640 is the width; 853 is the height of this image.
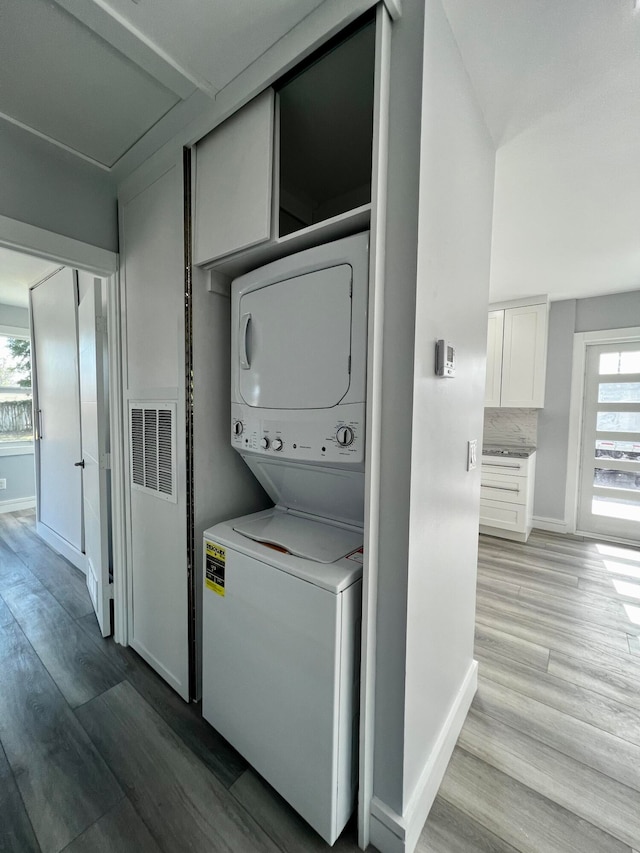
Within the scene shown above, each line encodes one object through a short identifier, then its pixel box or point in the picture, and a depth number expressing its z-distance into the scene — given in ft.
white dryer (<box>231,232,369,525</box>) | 3.42
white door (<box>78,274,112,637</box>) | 6.43
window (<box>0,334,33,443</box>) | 13.67
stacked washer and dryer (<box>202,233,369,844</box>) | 3.37
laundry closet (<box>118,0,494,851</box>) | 3.22
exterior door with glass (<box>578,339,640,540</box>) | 11.46
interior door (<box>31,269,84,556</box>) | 9.27
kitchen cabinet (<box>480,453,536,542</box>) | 11.51
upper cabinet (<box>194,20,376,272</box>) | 3.73
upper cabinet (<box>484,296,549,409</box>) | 11.84
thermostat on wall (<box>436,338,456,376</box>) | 3.61
